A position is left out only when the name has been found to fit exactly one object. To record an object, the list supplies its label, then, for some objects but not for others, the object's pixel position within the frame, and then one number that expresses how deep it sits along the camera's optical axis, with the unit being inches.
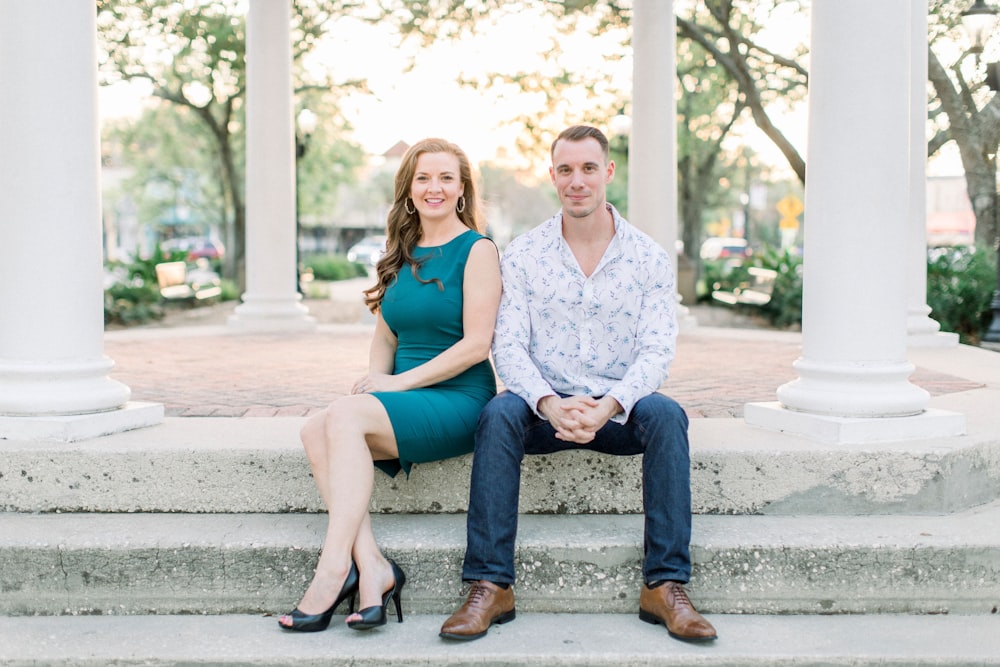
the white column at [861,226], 172.7
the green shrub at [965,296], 456.1
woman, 139.1
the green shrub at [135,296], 589.0
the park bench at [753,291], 644.1
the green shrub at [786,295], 562.9
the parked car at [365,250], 1857.0
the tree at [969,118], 532.1
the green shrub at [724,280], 764.0
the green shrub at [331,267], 1189.7
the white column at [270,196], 415.8
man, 139.7
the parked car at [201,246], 1885.6
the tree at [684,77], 584.4
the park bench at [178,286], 630.5
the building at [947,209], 2706.7
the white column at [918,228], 337.1
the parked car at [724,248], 1932.0
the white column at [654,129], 393.1
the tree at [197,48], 677.3
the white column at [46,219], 173.0
